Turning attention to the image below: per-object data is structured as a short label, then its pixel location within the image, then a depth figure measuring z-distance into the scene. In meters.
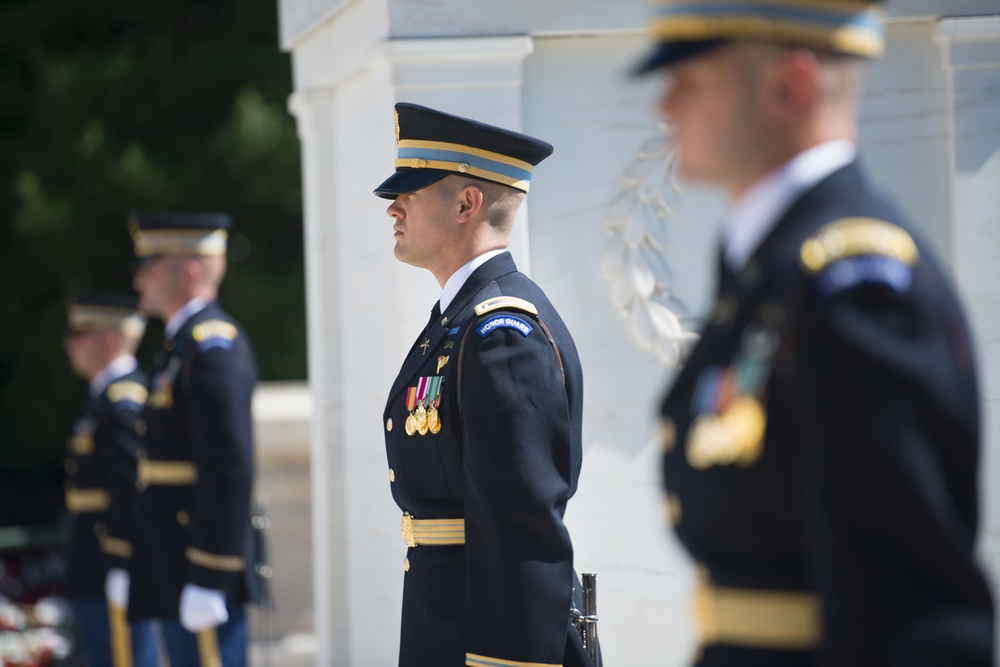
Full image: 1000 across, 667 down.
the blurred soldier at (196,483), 9.91
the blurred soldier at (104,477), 13.68
